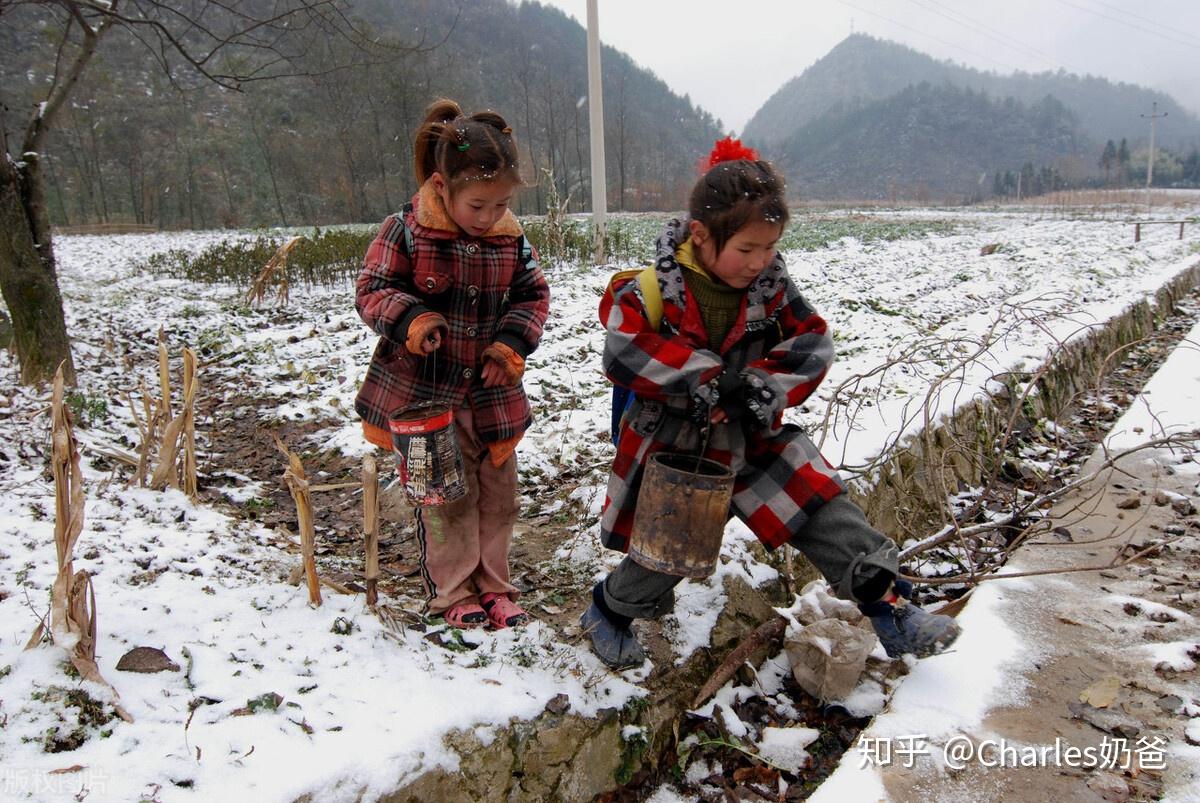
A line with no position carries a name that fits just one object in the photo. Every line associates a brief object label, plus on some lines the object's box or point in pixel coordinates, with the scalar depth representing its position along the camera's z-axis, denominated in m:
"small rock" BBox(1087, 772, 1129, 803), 1.63
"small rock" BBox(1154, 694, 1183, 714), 1.93
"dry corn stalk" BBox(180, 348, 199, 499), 2.69
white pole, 10.33
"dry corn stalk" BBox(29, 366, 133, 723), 1.64
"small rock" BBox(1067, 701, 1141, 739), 1.85
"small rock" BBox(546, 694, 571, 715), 1.87
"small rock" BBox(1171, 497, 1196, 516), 3.22
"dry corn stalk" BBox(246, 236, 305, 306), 7.98
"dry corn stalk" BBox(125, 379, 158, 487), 2.78
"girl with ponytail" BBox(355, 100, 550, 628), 1.90
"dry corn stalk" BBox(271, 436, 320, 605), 2.03
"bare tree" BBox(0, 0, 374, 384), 4.52
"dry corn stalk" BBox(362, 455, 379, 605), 2.02
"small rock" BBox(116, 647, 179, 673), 1.71
